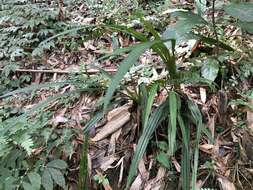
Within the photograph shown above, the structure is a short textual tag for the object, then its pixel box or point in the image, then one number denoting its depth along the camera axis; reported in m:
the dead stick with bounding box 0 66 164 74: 2.00
